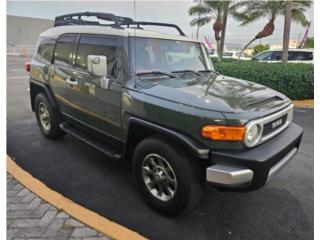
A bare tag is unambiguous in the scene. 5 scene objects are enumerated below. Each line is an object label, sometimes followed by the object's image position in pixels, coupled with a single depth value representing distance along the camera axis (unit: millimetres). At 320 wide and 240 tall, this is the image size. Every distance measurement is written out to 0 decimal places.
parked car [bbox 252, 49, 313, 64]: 13625
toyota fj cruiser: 2406
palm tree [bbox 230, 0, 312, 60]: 13020
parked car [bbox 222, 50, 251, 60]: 24328
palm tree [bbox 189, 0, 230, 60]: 14602
